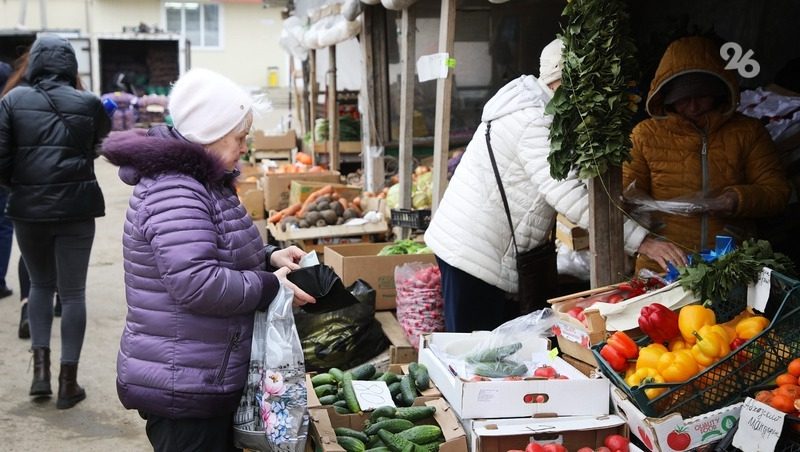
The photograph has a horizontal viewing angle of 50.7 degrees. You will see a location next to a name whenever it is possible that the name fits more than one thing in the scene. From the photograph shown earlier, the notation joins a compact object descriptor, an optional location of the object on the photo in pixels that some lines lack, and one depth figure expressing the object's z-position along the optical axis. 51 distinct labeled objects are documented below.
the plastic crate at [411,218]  6.14
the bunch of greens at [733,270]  2.96
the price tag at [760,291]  2.89
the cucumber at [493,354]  3.32
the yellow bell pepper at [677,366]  2.73
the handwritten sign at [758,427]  2.51
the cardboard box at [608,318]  3.10
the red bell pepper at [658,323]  2.94
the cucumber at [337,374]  3.62
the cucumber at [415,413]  3.17
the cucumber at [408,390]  3.32
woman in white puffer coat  3.62
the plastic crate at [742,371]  2.71
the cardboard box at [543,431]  2.88
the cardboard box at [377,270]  5.55
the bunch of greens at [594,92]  3.16
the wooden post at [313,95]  11.16
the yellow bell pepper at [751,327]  2.81
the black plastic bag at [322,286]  3.10
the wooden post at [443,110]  5.26
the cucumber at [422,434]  3.06
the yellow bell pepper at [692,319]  2.88
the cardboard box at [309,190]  8.23
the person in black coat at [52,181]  5.21
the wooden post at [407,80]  6.18
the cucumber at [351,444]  3.02
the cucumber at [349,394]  3.37
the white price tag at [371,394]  3.38
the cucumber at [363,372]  3.65
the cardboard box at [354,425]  2.98
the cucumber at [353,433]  3.14
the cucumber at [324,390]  3.49
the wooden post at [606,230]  3.40
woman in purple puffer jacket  2.71
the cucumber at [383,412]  3.25
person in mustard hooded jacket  3.81
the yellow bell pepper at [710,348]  2.75
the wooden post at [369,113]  8.12
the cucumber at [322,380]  3.61
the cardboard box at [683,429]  2.62
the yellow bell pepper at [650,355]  2.83
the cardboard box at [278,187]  9.30
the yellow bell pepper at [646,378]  2.71
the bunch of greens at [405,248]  5.86
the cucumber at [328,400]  3.41
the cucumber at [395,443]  3.00
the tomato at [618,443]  2.86
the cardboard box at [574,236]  4.62
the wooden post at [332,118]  9.84
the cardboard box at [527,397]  2.96
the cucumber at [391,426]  3.14
